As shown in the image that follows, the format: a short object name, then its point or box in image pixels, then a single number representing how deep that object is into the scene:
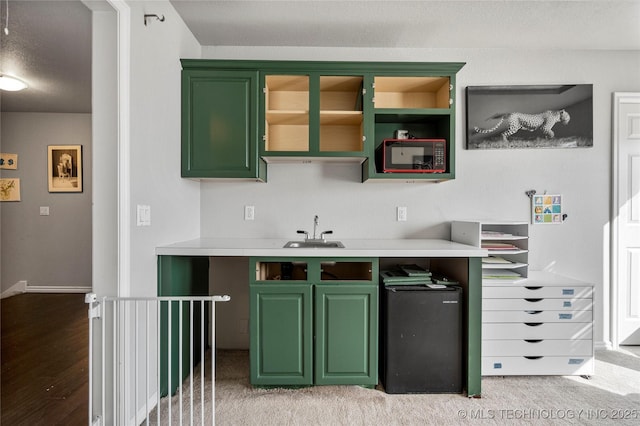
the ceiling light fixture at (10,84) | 2.67
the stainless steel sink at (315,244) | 2.25
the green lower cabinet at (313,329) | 1.93
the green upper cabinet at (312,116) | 2.24
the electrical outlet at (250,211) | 2.61
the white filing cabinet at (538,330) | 2.13
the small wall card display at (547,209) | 2.61
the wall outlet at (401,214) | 2.62
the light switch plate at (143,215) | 1.69
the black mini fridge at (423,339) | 1.93
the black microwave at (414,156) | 2.25
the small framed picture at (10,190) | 4.19
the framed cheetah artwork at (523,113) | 2.59
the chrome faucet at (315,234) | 2.38
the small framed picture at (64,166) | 4.32
